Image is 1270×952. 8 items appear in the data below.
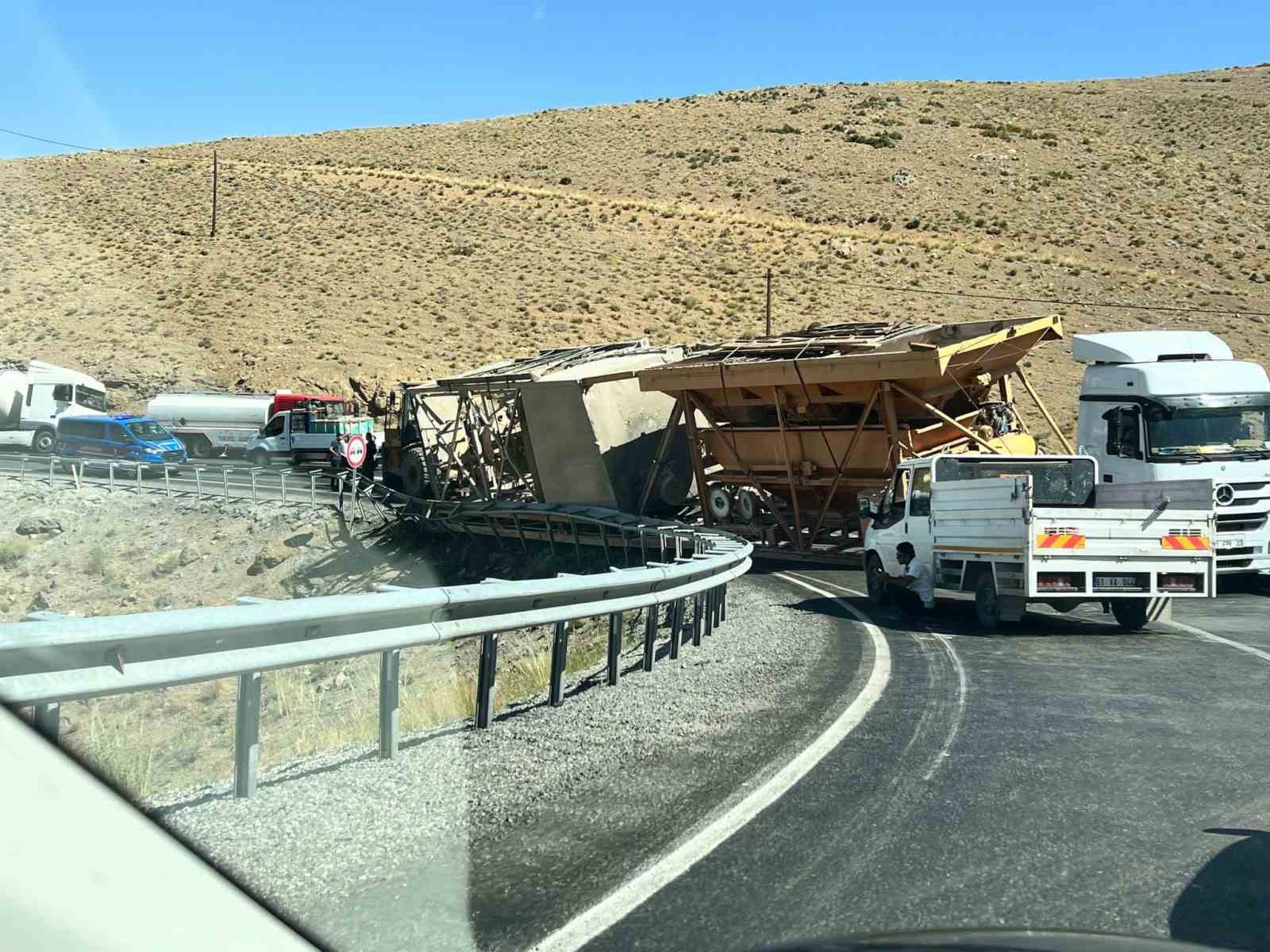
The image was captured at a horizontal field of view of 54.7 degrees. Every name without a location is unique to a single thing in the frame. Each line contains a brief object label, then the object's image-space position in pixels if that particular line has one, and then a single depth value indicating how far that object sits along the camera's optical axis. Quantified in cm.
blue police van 3388
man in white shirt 1449
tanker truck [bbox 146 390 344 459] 4359
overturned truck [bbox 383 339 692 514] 2397
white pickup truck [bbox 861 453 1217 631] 1259
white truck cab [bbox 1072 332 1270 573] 1738
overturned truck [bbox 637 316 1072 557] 2005
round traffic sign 2720
